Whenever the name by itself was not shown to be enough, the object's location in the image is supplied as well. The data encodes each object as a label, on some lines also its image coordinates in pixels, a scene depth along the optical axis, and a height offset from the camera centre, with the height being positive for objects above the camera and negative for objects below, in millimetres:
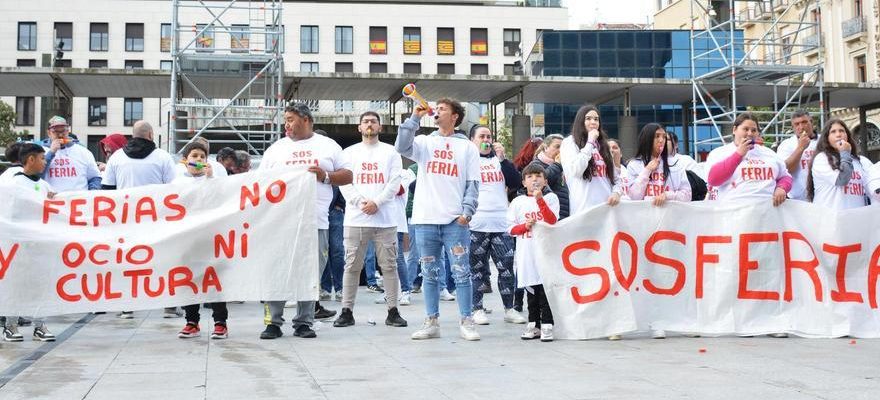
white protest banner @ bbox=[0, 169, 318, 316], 7250 -24
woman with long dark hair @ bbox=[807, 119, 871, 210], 7926 +528
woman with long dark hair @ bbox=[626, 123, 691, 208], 7539 +499
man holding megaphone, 7246 +243
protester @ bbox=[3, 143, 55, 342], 7328 +497
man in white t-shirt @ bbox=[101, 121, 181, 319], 8820 +715
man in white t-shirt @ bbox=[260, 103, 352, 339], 7430 +661
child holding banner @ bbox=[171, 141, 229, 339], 7293 +491
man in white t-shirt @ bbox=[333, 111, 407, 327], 7898 +233
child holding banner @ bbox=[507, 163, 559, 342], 7258 +31
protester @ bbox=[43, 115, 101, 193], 9141 +798
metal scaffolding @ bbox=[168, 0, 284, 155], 20312 +3723
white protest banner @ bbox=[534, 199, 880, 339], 7273 -271
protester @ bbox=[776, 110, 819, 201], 8281 +725
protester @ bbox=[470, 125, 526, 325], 8477 +13
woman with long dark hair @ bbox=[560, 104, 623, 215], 7320 +553
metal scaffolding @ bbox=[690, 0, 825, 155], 23250 +4123
